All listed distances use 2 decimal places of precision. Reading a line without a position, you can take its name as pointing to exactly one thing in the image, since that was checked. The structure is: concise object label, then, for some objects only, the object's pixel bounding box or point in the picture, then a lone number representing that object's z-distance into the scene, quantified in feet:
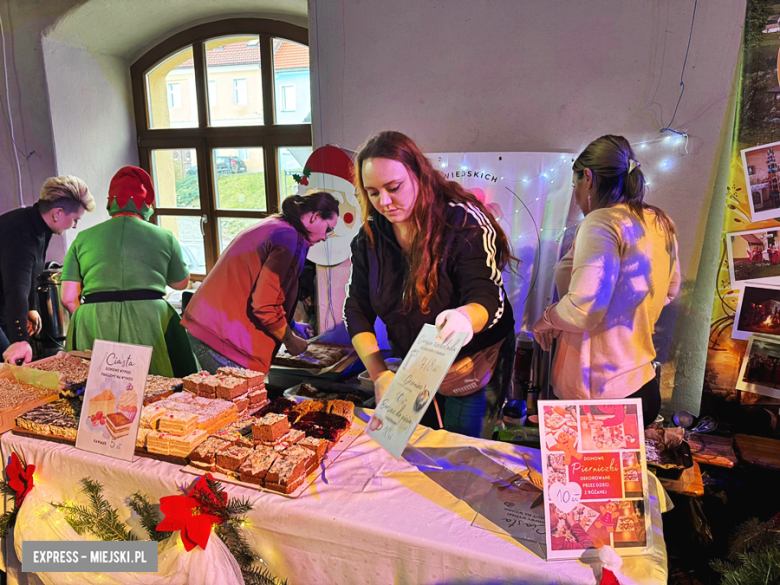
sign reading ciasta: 5.30
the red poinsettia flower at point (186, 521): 4.38
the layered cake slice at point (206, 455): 5.09
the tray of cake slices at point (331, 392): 8.29
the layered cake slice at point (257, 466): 4.81
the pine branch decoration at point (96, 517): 5.21
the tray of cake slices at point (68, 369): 6.93
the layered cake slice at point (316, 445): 5.22
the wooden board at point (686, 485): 6.72
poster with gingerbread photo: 3.97
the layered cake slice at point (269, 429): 5.38
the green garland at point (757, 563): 3.98
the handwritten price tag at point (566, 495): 4.00
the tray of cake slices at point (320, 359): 9.29
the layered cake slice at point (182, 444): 5.29
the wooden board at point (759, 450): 6.86
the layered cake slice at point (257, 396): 6.54
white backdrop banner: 7.55
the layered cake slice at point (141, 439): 5.42
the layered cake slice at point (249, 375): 6.60
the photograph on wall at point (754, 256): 6.92
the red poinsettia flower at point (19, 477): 5.55
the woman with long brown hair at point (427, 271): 6.66
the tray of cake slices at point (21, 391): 6.18
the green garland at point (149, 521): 4.65
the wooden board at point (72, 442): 5.27
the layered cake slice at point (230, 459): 4.99
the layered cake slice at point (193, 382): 6.50
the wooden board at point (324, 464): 4.81
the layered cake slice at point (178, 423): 5.40
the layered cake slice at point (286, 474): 4.69
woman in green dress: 8.98
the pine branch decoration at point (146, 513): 5.09
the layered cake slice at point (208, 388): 6.41
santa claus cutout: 9.24
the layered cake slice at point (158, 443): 5.32
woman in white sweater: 6.64
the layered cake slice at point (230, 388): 6.31
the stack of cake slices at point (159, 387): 6.46
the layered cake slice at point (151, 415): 5.56
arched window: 11.98
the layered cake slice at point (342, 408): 6.17
